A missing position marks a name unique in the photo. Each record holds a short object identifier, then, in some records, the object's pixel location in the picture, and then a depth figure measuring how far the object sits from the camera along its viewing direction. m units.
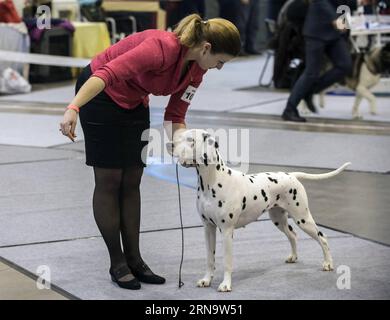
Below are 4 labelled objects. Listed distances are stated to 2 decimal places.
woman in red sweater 7.24
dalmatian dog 7.47
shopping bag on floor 23.52
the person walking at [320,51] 17.52
